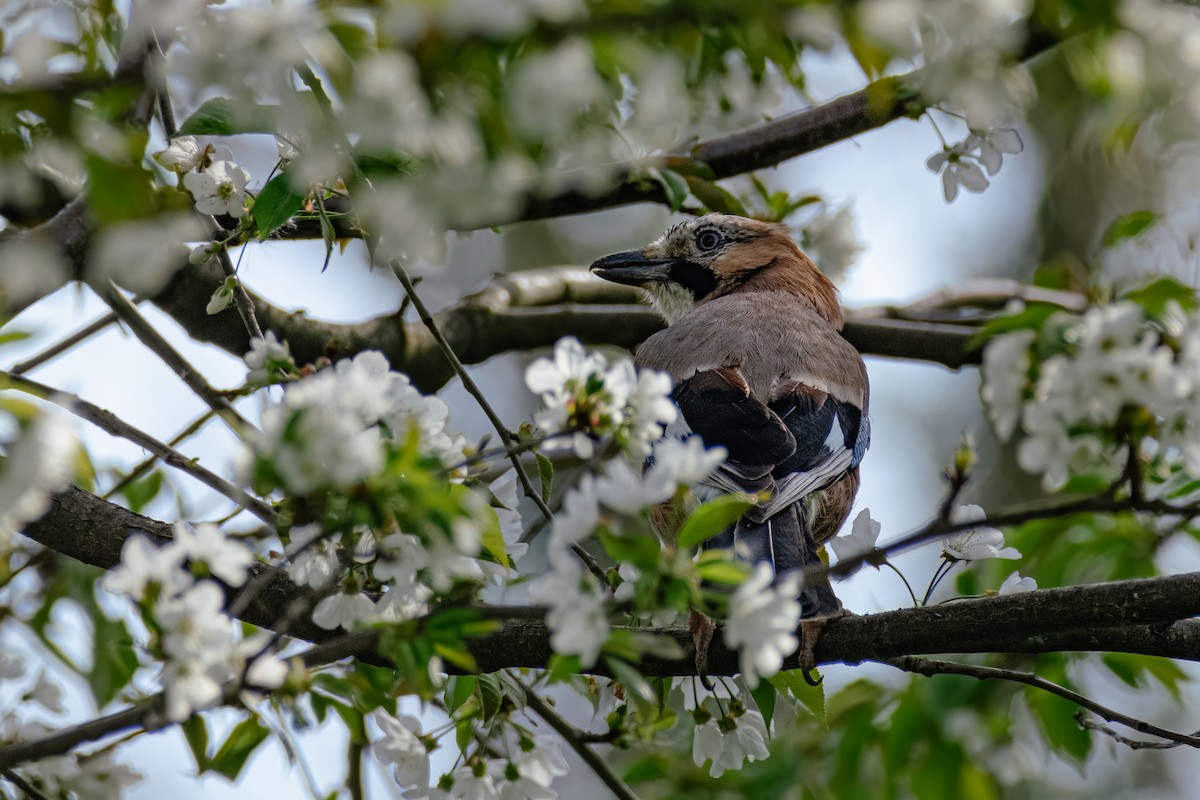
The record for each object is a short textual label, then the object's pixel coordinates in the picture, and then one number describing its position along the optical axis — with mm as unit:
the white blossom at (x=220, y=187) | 4680
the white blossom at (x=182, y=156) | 4730
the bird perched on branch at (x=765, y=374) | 5738
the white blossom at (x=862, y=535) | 4559
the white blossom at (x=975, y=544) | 4559
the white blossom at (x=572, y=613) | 3053
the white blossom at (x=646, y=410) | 3506
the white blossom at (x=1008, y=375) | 3396
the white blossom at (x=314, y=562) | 3652
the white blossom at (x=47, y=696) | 5492
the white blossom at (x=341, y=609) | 3895
